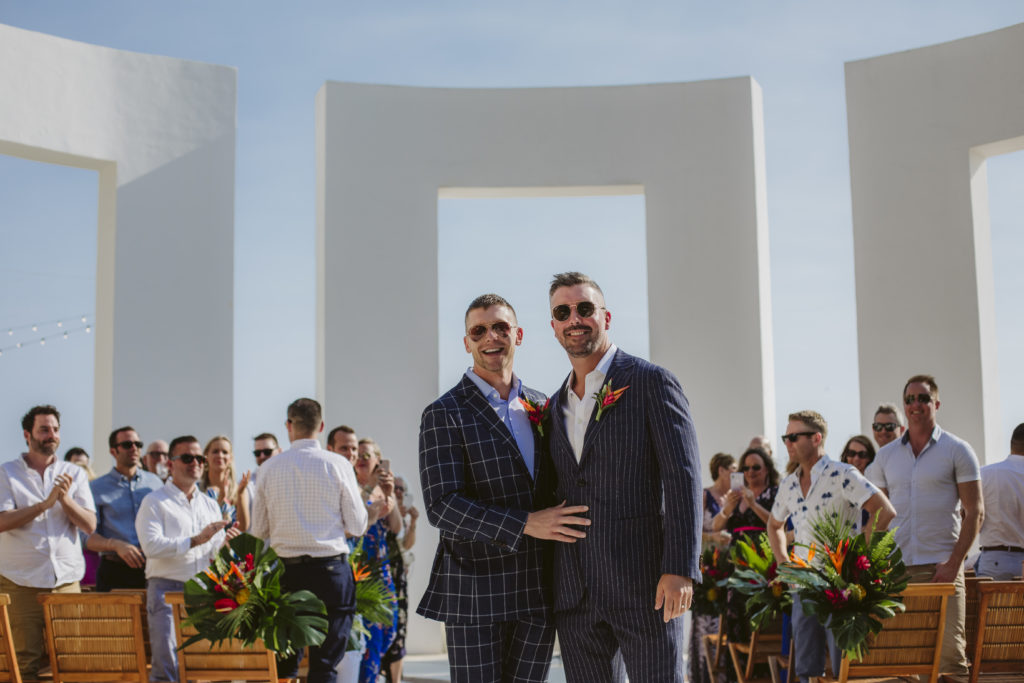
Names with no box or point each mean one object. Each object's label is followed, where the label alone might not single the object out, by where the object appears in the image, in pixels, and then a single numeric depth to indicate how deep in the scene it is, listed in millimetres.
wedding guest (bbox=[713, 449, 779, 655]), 7344
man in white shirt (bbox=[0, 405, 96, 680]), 6168
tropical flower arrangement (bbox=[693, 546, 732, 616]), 6957
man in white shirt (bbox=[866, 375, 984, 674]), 6008
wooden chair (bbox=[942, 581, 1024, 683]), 4996
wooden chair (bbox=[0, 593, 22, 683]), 5355
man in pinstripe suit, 3285
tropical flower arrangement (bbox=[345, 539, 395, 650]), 6145
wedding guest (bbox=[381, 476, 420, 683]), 7711
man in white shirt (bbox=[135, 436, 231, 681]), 6230
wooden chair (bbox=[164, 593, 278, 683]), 5266
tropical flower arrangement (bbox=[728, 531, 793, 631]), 6004
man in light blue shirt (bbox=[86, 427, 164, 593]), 6926
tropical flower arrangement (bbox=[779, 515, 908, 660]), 4871
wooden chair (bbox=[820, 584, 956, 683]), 4988
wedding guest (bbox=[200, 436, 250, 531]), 7699
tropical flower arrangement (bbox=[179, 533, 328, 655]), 5094
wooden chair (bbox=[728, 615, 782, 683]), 6398
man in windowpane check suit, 3455
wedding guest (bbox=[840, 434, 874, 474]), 7625
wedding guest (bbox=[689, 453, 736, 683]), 7605
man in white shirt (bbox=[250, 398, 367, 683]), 5785
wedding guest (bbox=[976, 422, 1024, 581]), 6934
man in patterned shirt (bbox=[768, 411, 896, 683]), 5848
